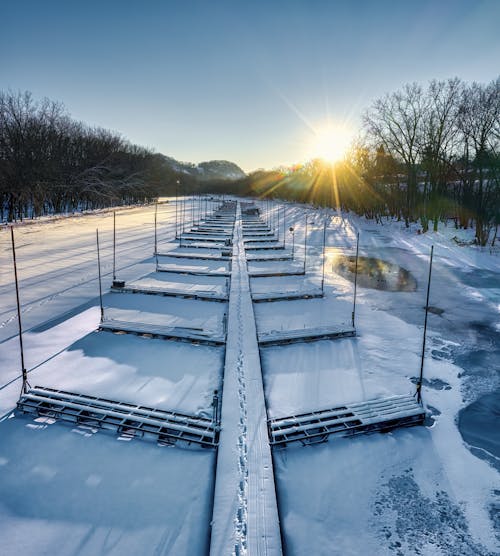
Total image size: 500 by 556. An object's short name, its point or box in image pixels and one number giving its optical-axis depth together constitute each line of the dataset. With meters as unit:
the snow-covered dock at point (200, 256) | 27.31
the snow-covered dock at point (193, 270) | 22.56
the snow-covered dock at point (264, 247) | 32.67
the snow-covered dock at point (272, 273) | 22.95
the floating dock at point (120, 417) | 7.98
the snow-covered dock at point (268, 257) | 28.06
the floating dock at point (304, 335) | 12.73
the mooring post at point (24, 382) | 9.23
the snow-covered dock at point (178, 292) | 17.68
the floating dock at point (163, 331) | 12.50
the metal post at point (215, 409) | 8.20
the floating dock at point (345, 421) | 8.09
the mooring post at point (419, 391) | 9.20
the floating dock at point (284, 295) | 17.66
